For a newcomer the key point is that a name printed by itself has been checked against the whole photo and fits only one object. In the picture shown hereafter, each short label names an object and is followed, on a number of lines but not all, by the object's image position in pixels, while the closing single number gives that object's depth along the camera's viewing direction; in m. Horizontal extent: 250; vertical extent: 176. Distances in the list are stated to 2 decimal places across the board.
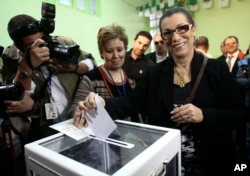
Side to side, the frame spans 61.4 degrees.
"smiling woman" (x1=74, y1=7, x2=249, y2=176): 0.90
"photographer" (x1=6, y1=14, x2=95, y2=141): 0.96
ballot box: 0.48
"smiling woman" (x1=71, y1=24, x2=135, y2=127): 1.14
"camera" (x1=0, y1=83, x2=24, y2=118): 0.77
